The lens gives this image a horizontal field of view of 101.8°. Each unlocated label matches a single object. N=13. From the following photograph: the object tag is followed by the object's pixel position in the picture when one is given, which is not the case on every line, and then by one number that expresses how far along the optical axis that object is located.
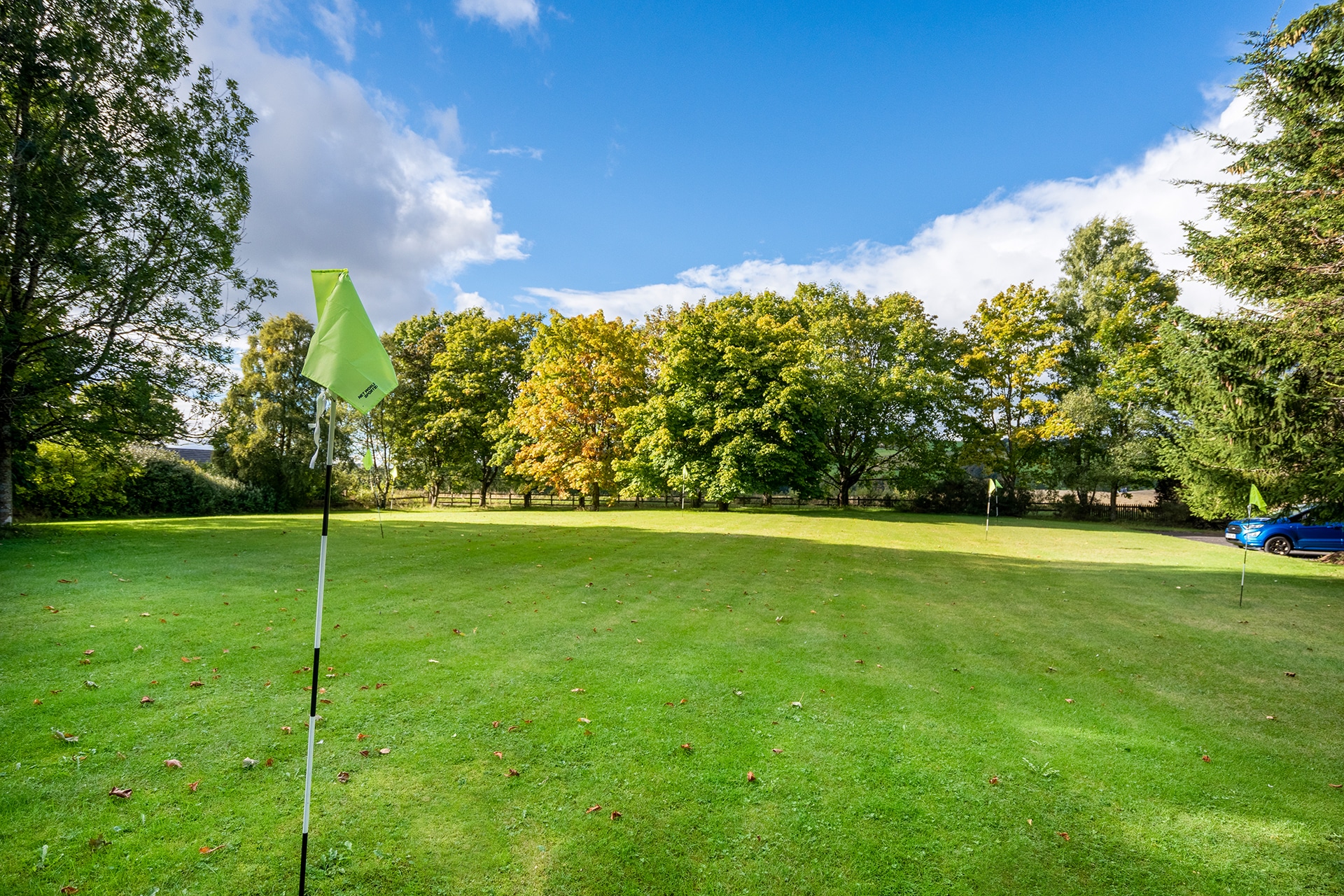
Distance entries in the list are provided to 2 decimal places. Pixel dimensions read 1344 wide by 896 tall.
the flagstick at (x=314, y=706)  2.72
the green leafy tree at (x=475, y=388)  36.34
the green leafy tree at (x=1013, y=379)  34.75
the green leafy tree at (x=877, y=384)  33.25
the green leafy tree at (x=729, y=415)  27.12
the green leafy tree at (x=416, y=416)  37.50
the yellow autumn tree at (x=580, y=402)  31.16
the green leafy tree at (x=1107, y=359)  29.58
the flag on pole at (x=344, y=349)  3.24
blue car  17.91
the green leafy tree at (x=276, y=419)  29.53
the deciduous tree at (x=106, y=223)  12.80
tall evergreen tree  11.58
